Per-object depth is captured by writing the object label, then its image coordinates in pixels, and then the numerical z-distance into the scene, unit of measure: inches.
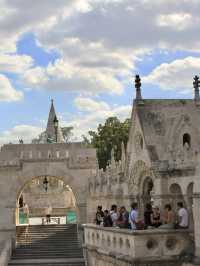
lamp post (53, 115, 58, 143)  2046.5
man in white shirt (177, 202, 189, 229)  899.4
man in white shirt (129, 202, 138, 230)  913.5
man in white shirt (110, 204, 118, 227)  1027.4
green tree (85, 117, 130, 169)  2534.4
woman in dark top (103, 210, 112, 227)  1048.4
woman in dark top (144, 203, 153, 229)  932.0
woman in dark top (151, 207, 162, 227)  923.4
